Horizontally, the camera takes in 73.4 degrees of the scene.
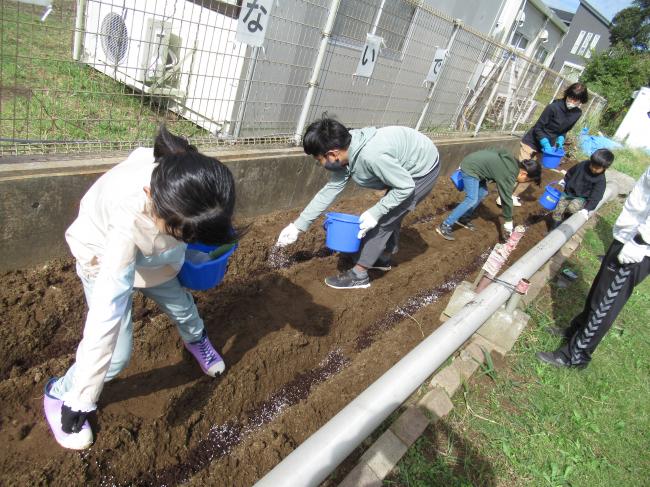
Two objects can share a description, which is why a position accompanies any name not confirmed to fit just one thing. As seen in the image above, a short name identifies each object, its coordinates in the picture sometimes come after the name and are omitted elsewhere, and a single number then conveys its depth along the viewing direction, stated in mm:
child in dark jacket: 5250
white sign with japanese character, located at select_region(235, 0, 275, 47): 3500
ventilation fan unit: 3711
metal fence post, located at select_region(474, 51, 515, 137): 8938
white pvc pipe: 1524
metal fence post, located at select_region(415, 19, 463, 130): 6654
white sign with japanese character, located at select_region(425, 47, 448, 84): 6465
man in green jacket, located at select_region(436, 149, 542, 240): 4879
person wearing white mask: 6199
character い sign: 4613
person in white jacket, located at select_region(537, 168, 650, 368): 2877
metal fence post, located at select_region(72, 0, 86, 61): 3206
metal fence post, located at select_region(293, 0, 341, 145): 4201
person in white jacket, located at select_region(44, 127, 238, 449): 1438
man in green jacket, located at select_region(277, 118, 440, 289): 2904
